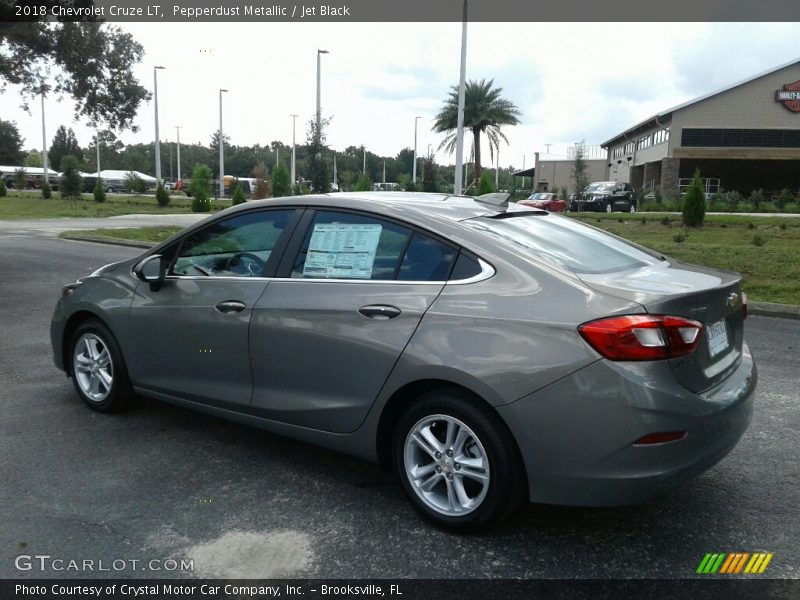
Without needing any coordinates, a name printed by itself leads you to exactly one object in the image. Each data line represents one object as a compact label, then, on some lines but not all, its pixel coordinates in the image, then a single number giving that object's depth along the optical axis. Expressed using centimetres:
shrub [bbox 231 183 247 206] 3131
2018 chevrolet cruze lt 296
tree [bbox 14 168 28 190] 6203
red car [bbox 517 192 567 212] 4006
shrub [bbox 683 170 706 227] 1967
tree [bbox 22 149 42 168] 11786
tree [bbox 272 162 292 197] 3347
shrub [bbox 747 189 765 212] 3390
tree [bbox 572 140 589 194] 4688
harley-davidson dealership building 5041
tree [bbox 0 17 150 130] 1744
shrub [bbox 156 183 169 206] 4181
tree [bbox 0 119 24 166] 10394
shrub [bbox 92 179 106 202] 4391
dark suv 3859
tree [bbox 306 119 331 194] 2400
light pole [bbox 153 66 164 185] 4594
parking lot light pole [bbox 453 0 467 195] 2395
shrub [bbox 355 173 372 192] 3007
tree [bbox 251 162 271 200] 4237
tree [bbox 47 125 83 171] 11588
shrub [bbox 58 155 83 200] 3950
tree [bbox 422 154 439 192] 3278
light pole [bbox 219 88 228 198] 5222
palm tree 4628
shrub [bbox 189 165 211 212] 3750
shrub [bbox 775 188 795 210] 3447
